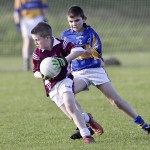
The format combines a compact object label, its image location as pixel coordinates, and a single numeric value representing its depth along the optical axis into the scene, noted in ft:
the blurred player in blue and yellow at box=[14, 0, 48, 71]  110.63
